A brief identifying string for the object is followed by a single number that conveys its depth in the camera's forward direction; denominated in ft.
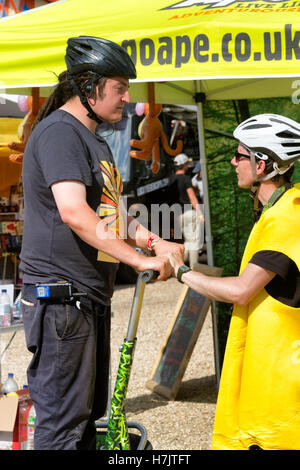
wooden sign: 17.20
